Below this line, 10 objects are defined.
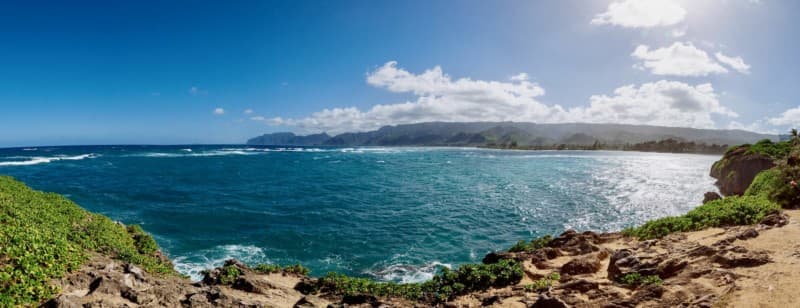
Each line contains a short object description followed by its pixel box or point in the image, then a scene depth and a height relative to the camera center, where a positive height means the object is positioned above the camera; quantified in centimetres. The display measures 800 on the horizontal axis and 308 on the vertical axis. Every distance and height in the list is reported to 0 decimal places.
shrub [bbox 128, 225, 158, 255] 1540 -436
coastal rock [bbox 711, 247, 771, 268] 1000 -339
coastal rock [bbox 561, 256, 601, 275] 1316 -468
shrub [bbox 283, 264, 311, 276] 1492 -538
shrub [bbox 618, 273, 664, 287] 1038 -420
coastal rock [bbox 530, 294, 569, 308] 966 -447
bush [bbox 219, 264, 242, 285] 1193 -458
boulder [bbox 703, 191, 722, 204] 2758 -411
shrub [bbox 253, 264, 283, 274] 1452 -521
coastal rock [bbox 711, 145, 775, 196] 3106 -227
